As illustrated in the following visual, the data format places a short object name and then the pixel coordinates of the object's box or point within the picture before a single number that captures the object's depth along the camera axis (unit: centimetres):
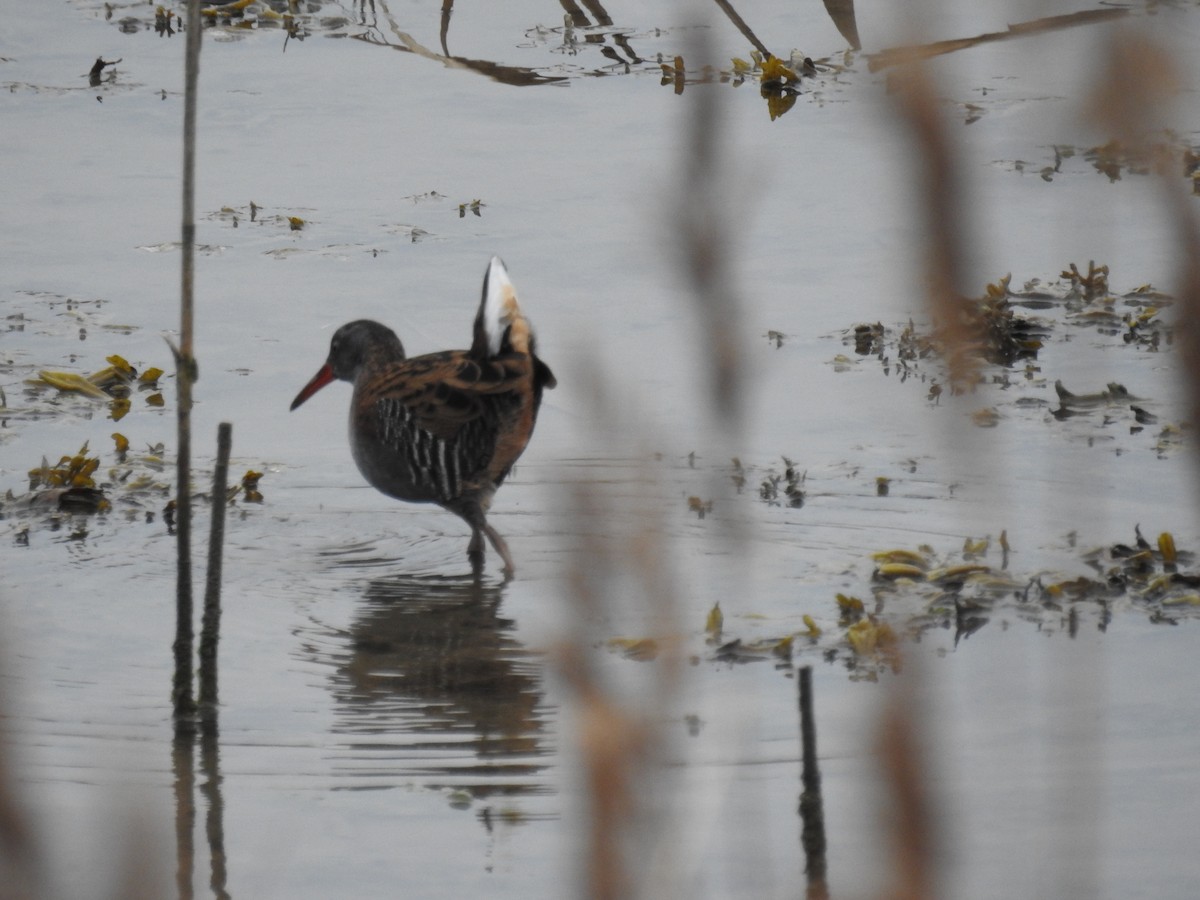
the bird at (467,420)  1273
